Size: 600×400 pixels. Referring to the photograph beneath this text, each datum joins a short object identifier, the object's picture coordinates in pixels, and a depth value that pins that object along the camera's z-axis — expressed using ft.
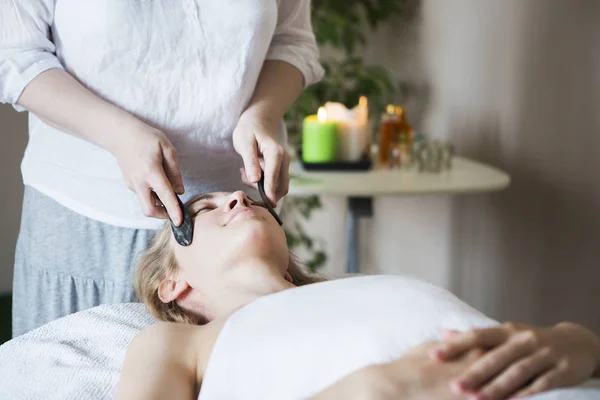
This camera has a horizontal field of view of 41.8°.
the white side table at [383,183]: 7.30
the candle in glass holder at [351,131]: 8.17
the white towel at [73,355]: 3.62
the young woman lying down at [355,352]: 2.88
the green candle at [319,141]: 8.06
